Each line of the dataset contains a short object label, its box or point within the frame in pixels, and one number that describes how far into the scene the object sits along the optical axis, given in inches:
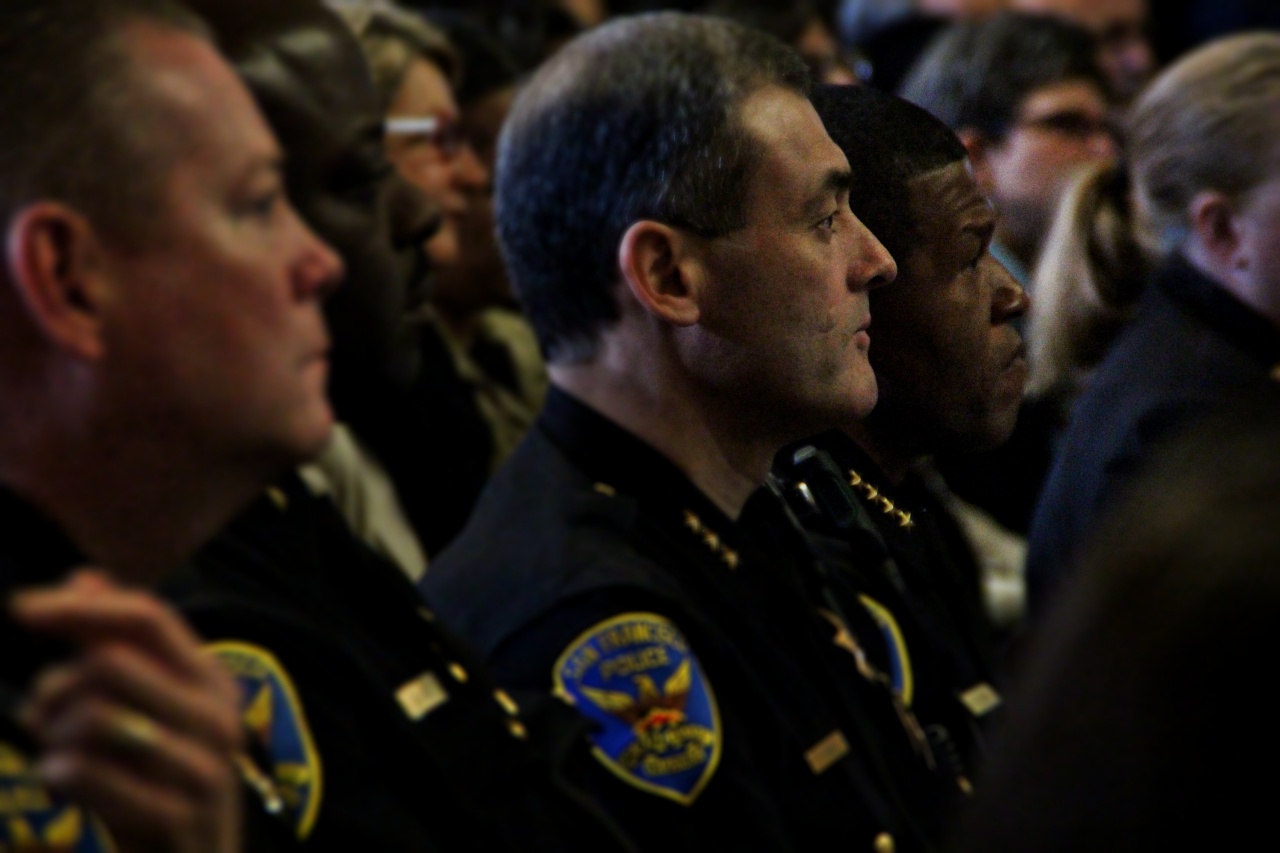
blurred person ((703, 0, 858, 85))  279.0
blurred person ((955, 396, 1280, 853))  132.9
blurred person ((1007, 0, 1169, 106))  329.5
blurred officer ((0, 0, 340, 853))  139.0
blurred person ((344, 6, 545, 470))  190.6
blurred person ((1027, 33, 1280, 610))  156.4
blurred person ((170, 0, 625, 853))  144.6
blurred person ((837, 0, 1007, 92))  244.4
